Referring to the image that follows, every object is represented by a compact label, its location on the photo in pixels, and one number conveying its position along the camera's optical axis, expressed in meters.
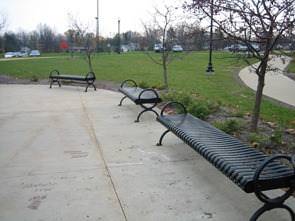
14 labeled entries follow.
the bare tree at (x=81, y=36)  18.73
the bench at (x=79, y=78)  12.26
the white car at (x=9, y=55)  57.55
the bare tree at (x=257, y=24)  5.30
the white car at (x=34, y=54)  61.26
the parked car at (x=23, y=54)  62.64
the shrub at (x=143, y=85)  11.73
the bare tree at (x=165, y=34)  12.15
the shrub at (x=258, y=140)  5.26
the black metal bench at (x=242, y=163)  2.98
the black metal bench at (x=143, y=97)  7.57
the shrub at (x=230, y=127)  6.00
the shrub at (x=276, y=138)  5.29
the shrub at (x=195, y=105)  7.18
